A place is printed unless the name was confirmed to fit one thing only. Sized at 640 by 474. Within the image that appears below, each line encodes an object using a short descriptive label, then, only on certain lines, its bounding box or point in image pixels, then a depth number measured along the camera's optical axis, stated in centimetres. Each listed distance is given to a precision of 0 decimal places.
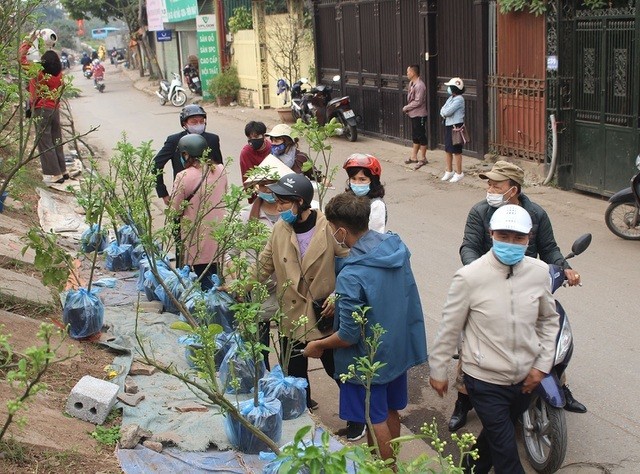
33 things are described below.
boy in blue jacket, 451
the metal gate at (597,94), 1067
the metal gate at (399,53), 1402
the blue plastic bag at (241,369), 525
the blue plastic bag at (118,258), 862
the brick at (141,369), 568
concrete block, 476
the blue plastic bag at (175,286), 671
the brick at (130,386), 528
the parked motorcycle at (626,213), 934
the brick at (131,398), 505
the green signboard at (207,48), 2902
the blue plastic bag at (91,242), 728
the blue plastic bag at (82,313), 589
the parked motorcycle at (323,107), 1762
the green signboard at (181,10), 3306
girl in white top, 573
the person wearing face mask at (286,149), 761
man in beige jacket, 428
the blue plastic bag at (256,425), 454
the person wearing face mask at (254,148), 785
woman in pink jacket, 686
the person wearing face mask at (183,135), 787
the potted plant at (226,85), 2776
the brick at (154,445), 455
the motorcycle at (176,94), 3019
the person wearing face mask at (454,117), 1313
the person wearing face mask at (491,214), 541
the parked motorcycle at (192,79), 3331
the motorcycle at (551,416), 472
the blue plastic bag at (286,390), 495
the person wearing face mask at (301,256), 514
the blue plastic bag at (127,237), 895
